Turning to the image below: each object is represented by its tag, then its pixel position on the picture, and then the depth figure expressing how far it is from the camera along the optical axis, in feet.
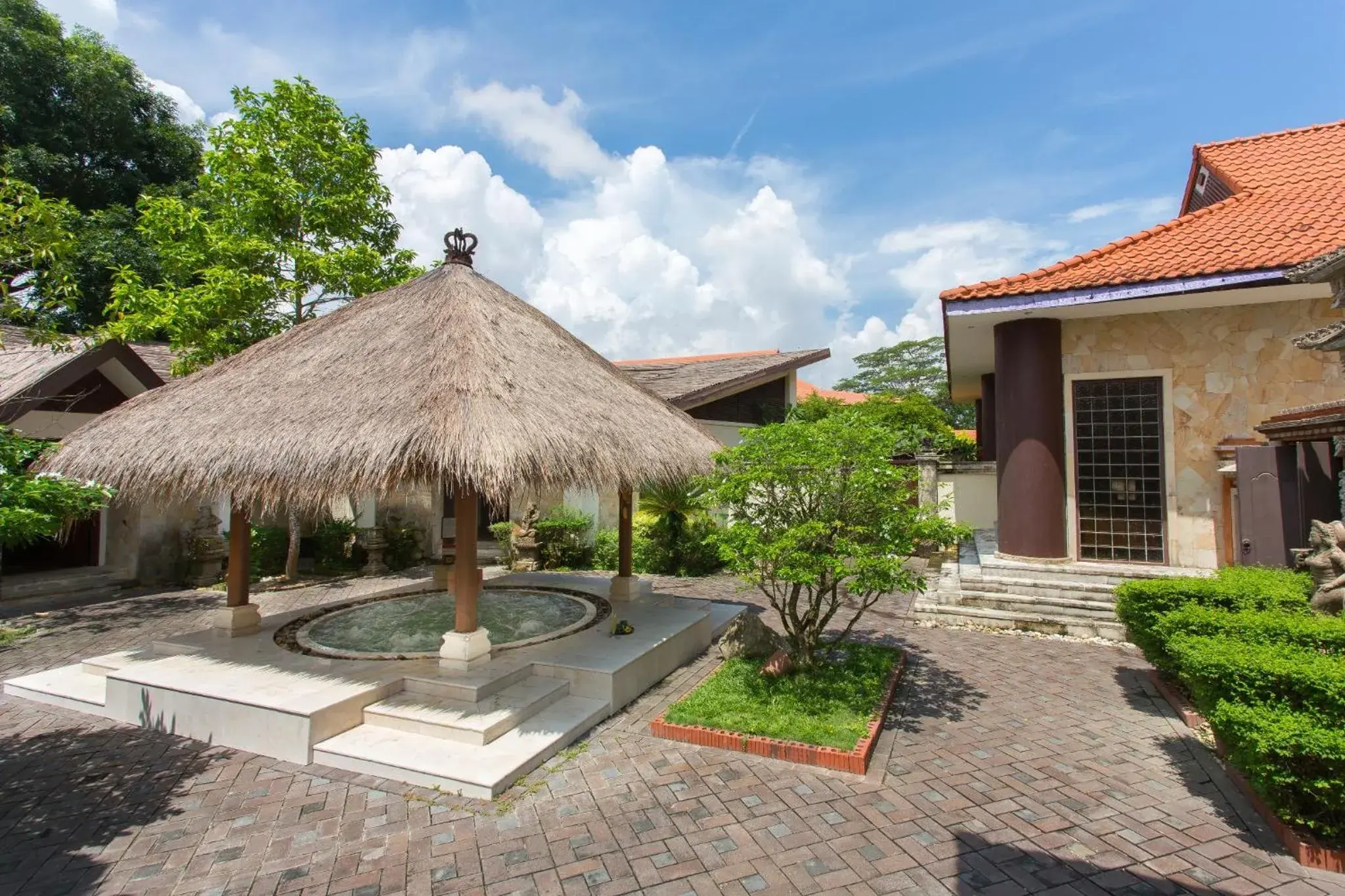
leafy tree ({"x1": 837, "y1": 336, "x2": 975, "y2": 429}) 143.74
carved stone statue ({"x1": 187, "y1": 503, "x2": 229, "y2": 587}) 41.78
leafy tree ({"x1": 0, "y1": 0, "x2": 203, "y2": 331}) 63.77
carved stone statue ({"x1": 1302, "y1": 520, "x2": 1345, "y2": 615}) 17.89
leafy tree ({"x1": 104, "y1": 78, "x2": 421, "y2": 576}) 37.11
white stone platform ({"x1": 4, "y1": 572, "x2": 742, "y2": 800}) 16.72
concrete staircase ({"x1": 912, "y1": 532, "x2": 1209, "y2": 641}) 28.86
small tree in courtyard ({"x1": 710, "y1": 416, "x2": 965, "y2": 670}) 18.98
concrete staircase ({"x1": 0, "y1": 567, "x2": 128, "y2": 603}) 36.88
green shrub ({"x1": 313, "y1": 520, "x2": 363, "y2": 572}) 47.78
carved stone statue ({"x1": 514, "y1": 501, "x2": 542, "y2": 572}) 46.11
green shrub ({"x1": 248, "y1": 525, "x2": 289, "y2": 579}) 44.65
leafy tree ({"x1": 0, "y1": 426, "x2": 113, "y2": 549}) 23.50
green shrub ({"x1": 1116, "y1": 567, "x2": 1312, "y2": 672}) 19.11
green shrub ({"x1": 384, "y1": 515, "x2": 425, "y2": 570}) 49.52
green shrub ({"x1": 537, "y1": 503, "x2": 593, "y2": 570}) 46.29
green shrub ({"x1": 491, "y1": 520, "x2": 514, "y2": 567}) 47.47
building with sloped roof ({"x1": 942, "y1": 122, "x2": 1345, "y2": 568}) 29.58
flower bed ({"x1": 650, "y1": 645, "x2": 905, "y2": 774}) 16.90
